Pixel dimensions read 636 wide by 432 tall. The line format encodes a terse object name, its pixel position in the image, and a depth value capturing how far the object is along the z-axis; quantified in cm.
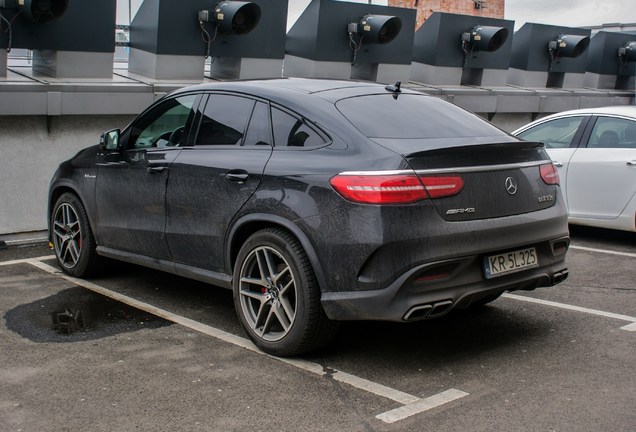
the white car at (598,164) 911
